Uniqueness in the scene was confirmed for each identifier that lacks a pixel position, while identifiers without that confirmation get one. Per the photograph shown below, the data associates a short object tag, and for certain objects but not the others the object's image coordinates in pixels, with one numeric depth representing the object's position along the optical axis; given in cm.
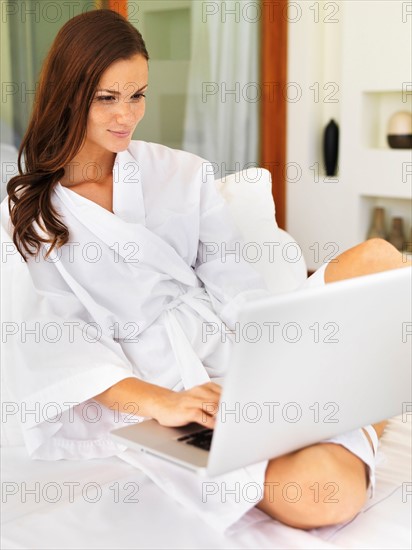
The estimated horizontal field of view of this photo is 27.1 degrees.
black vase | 421
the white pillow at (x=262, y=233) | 211
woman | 159
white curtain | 376
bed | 125
